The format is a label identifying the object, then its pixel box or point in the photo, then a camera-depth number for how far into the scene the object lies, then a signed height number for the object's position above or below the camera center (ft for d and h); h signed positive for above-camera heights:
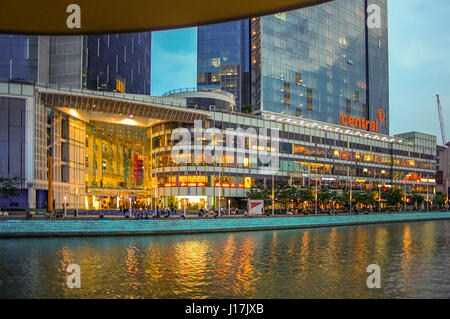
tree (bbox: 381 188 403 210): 355.56 -17.74
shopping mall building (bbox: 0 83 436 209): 232.73 +21.02
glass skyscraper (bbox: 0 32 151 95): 267.39 +86.37
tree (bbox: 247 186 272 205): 269.97 -12.46
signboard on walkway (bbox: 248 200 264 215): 220.23 -16.85
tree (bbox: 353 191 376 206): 328.08 -17.90
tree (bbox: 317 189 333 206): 298.35 -13.99
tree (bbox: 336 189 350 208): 307.58 -17.53
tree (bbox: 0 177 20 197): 211.41 -4.82
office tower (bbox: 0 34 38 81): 266.16 +79.42
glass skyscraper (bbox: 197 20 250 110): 481.87 +141.38
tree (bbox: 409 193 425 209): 407.73 -22.64
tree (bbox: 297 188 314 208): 281.74 -13.77
